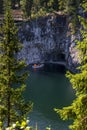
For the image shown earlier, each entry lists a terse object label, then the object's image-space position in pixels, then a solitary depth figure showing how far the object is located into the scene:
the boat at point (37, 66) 118.75
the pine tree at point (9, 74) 25.61
